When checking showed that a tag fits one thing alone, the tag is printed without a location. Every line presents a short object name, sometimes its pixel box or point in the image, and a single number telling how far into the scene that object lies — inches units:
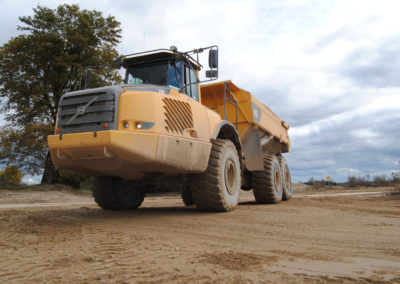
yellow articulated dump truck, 191.5
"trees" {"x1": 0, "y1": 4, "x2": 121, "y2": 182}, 722.2
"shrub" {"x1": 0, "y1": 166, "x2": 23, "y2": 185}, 696.1
